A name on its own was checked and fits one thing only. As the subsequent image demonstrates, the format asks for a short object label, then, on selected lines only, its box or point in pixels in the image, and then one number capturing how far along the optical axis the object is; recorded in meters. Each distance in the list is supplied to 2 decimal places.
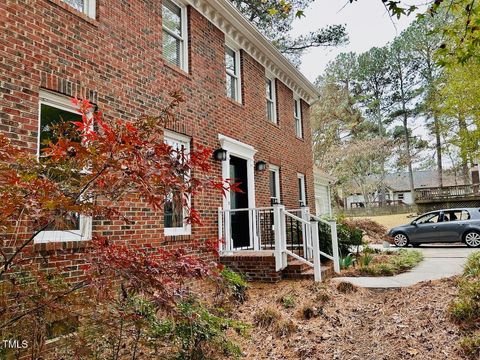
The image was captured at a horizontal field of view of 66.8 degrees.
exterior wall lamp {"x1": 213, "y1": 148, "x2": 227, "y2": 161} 8.09
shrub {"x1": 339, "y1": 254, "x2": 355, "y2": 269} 9.21
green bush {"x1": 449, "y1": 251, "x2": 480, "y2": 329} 4.19
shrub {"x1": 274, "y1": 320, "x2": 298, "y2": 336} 4.57
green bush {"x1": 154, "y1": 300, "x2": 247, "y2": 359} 3.47
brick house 4.42
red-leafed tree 2.44
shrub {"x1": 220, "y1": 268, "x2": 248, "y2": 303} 5.48
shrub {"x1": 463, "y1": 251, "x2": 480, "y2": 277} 5.64
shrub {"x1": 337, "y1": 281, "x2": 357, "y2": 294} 6.32
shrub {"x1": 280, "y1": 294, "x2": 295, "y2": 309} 5.52
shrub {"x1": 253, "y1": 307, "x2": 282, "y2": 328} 4.86
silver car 13.79
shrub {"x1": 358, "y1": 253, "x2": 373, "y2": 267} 9.08
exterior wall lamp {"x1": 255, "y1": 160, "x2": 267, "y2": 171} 9.79
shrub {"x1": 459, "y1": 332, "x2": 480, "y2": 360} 3.63
